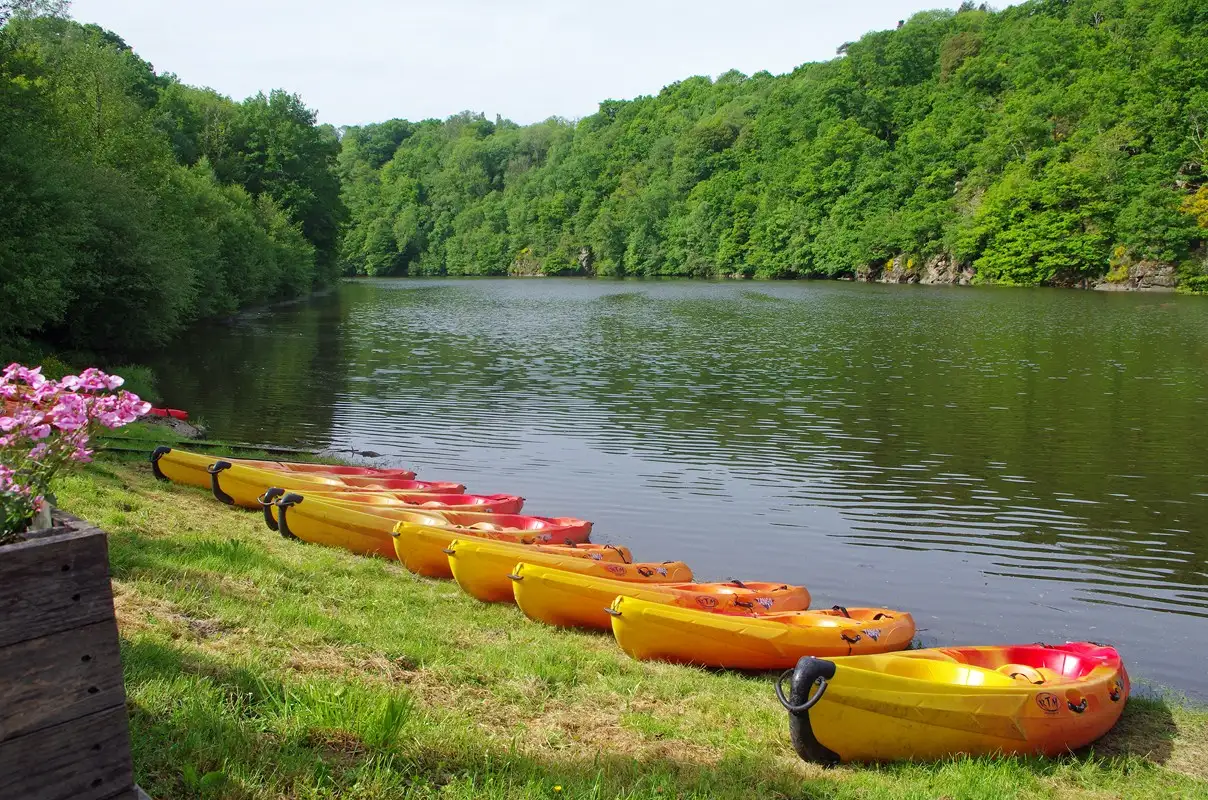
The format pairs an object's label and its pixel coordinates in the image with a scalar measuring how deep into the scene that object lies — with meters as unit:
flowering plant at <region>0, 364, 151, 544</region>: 2.88
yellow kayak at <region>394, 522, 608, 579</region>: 9.02
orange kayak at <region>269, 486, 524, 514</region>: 10.04
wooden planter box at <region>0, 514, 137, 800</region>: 2.51
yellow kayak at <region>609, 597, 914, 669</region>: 7.10
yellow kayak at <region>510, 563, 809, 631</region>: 7.77
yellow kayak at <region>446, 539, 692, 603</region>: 8.29
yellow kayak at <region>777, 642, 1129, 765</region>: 5.48
